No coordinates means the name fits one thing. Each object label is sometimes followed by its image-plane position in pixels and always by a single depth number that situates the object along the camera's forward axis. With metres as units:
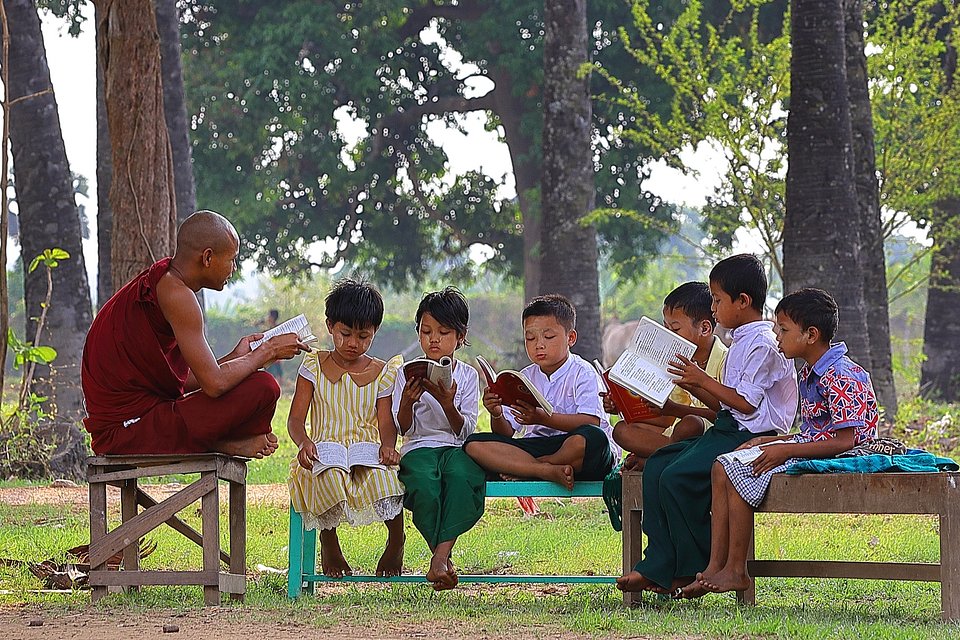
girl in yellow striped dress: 11.89
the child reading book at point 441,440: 11.61
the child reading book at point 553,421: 11.68
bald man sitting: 11.45
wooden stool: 11.00
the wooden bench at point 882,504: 9.86
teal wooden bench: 11.58
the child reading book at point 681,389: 11.80
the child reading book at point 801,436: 10.45
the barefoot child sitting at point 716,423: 10.77
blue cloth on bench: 10.32
